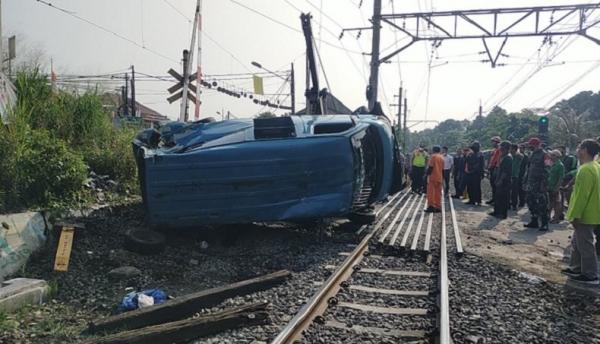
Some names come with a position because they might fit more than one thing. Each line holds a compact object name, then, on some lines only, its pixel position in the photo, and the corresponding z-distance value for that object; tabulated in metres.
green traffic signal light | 13.91
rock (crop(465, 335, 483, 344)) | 3.63
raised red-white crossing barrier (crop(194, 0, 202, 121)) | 12.88
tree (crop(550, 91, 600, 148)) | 33.25
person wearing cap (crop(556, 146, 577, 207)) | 10.14
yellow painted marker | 5.14
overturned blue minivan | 6.11
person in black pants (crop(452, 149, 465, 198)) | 15.39
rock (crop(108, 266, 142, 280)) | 5.16
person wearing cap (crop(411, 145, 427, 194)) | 16.16
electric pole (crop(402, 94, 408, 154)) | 55.19
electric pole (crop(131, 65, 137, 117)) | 30.08
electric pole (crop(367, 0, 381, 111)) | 17.55
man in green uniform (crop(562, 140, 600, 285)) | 5.52
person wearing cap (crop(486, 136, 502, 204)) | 12.64
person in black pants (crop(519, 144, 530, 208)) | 12.02
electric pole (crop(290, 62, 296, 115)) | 32.69
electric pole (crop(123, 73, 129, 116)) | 29.37
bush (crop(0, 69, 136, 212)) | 5.93
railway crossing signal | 13.62
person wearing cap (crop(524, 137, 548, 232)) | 9.25
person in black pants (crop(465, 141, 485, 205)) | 13.30
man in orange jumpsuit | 11.21
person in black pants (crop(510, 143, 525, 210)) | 11.85
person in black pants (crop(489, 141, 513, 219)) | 10.77
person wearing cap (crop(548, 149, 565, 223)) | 9.45
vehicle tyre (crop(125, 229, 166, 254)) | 5.94
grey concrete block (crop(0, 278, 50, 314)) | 4.16
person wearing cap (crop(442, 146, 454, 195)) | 15.44
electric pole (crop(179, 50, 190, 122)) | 12.89
